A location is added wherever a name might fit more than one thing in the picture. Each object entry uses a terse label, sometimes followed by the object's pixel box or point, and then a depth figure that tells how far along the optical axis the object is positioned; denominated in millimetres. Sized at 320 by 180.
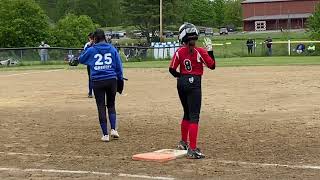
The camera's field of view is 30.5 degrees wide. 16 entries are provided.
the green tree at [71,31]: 63188
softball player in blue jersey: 9992
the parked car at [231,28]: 119775
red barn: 104688
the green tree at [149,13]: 93438
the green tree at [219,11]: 129125
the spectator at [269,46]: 46244
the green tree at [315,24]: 52094
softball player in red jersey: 8320
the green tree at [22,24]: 58938
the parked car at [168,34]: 98938
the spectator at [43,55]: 41562
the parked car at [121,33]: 109344
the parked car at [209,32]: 103988
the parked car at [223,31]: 107775
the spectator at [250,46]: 48719
